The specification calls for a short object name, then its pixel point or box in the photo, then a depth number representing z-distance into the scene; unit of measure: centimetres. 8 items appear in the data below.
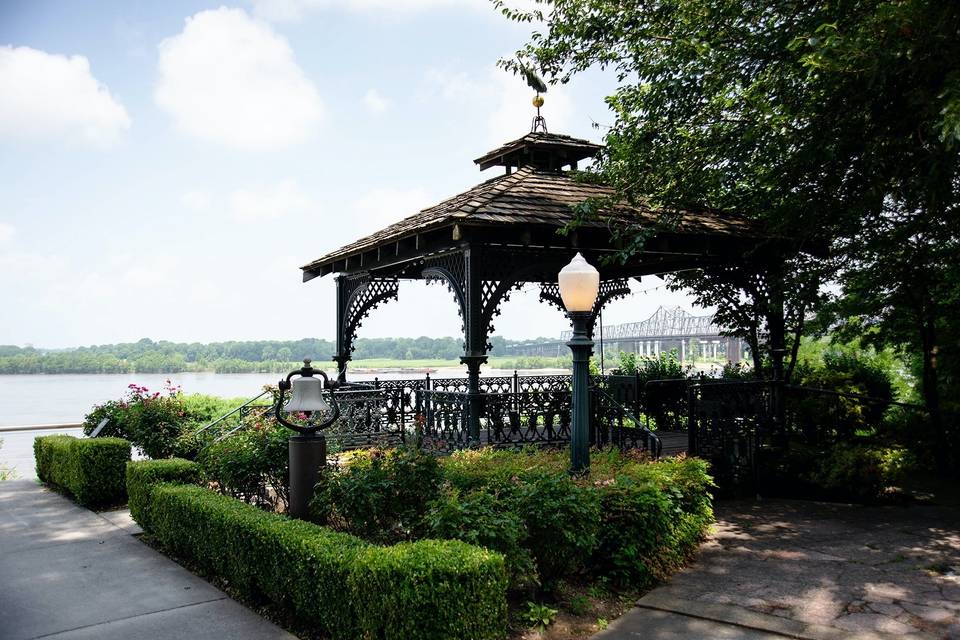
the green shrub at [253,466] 714
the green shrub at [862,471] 858
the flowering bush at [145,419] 1024
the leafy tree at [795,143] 667
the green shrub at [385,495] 561
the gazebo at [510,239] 998
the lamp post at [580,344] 671
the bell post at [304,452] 630
